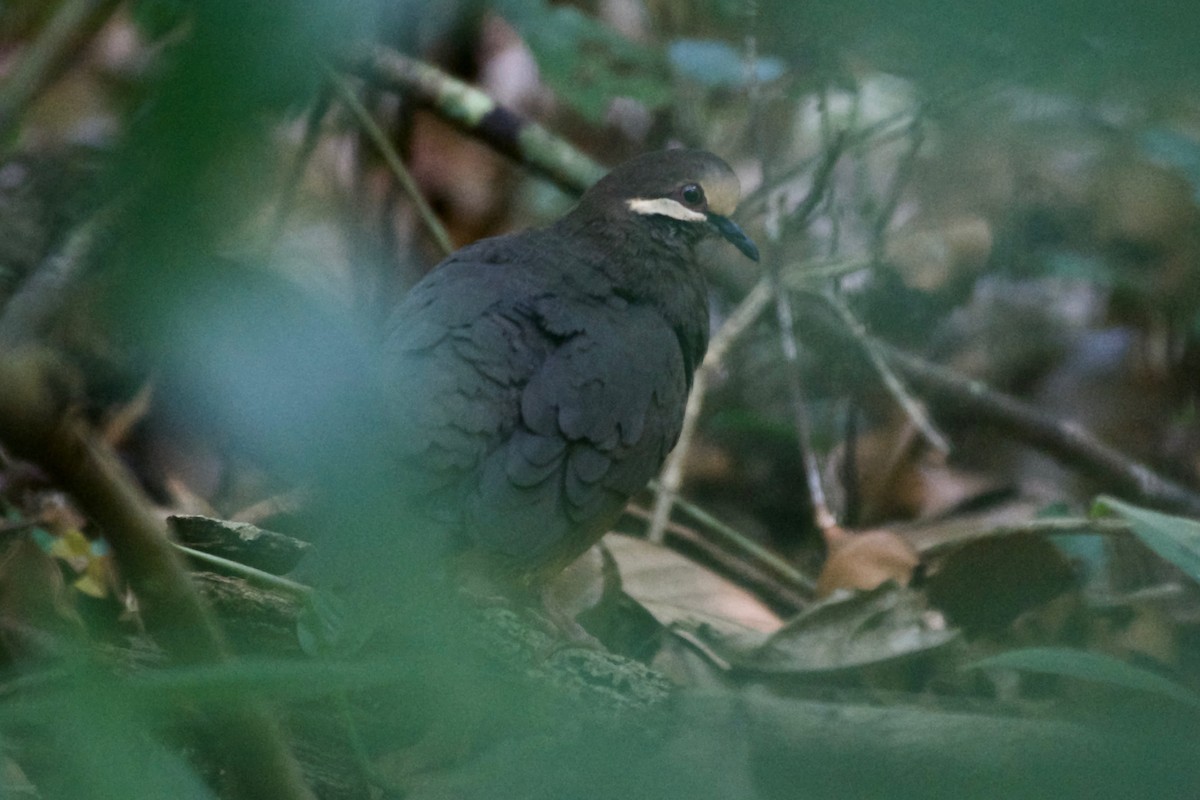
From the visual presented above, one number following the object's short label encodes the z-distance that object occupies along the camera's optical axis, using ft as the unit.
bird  18.97
